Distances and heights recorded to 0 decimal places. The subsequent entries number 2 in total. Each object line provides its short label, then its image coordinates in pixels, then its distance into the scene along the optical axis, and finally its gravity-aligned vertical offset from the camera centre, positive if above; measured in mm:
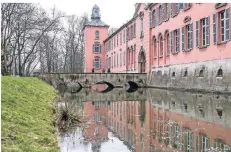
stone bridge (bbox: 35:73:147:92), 34250 -242
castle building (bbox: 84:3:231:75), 21172 +3250
